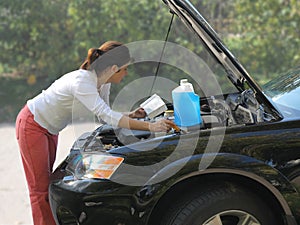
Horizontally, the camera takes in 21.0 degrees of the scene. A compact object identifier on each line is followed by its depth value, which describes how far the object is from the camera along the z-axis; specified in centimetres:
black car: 490
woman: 578
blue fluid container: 565
